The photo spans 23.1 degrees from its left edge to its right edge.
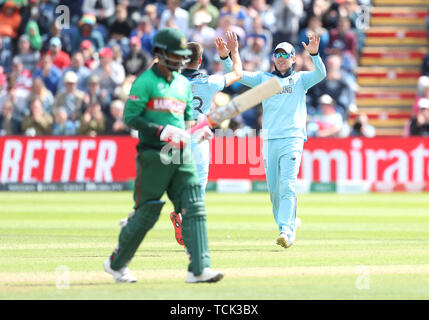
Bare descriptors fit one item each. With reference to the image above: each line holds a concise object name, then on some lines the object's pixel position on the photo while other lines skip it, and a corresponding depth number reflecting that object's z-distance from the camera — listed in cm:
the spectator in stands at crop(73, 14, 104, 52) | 2697
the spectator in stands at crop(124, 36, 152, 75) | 2562
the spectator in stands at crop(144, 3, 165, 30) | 2702
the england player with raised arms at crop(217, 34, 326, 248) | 1258
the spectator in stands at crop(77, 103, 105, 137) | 2436
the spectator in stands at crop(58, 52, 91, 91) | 2569
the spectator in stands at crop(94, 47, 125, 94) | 2545
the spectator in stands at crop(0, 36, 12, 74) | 2716
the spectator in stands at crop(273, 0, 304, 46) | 2659
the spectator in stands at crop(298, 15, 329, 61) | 2706
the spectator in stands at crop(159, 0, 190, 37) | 2655
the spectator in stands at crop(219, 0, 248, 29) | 2667
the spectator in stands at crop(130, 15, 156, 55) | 2666
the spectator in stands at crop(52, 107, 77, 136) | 2445
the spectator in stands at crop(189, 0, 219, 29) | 2659
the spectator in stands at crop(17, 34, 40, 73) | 2694
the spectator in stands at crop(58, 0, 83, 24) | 2773
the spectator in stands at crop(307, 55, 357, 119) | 2566
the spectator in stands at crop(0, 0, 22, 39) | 2780
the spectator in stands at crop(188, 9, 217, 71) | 2580
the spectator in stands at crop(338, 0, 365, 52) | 2777
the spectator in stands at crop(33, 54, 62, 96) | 2603
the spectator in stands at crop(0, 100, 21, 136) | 2498
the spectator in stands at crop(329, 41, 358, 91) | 2682
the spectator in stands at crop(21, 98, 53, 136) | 2452
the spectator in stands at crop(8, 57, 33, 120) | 2527
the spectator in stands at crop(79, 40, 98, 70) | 2627
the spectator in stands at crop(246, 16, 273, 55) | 2591
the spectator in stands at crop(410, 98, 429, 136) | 2462
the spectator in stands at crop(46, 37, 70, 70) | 2661
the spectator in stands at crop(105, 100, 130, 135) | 2455
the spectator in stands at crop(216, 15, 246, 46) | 2566
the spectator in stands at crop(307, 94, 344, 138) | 2448
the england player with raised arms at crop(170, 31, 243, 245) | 1184
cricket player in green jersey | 902
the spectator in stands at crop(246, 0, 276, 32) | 2722
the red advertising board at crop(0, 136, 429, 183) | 2383
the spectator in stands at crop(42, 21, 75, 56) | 2720
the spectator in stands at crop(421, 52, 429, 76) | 2730
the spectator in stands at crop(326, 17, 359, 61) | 2737
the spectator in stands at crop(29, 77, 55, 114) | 2509
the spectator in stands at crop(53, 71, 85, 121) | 2491
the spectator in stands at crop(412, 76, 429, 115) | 2591
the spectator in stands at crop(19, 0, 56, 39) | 2770
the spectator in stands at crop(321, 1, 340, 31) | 2766
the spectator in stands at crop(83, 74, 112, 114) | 2517
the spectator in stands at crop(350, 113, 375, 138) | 2475
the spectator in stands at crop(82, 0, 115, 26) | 2766
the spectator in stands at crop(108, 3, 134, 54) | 2720
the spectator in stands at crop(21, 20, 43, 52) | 2747
